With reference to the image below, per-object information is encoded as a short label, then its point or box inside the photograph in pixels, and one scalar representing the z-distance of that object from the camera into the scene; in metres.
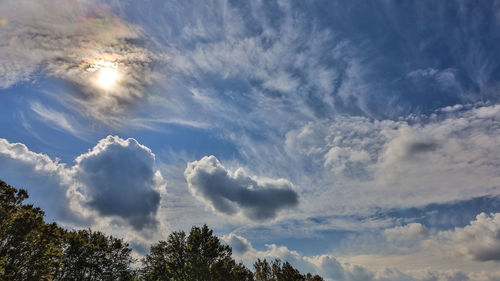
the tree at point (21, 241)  24.50
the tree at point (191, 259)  39.47
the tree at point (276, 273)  52.28
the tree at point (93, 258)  39.59
